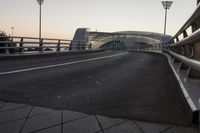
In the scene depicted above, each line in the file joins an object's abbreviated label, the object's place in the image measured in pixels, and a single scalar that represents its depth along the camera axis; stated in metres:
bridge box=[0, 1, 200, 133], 1.91
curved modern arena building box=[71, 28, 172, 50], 71.55
